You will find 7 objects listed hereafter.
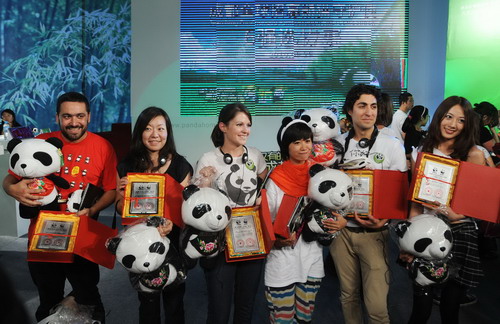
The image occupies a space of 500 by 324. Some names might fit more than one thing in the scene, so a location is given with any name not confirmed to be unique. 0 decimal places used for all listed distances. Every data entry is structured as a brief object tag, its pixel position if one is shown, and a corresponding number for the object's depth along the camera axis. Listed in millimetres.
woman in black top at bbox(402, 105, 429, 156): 4781
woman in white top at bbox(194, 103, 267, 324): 2525
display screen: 7297
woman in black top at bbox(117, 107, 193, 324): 2541
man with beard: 2645
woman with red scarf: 2543
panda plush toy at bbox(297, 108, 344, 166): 2703
